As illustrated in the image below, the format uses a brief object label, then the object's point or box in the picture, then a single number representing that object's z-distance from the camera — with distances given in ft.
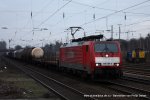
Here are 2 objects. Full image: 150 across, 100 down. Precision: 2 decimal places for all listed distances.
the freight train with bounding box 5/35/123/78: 73.72
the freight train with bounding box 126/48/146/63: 186.50
